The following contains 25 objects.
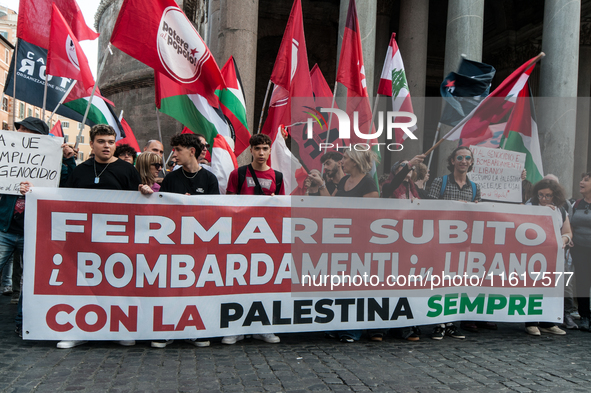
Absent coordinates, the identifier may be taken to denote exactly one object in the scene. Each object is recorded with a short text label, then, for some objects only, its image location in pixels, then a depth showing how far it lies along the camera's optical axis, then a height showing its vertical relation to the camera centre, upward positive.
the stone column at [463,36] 10.07 +3.54
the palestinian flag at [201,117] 5.70 +0.92
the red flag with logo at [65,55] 5.37 +1.50
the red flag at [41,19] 5.71 +2.07
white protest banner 4.02 -0.67
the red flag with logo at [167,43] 4.91 +1.57
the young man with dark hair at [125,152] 5.79 +0.42
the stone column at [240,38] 10.15 +3.31
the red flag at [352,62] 6.64 +1.90
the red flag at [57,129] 9.19 +1.07
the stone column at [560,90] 9.68 +2.38
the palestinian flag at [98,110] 6.55 +1.07
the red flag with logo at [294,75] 6.87 +1.74
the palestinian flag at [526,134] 6.01 +0.91
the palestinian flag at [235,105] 6.73 +1.24
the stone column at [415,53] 12.52 +3.90
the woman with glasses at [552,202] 5.18 +0.02
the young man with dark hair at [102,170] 4.26 +0.14
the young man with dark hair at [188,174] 4.47 +0.14
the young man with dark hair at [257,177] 4.79 +0.15
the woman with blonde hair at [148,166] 5.29 +0.23
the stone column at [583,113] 15.08 +3.01
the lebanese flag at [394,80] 7.22 +1.81
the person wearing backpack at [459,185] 5.12 +0.17
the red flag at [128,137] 8.46 +0.90
